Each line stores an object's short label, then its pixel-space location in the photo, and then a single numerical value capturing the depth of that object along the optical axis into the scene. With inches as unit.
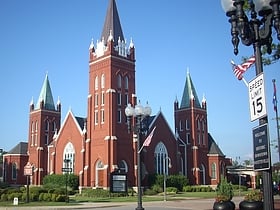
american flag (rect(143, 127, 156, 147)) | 991.7
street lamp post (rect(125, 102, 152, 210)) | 788.0
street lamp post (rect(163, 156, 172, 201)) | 2532.0
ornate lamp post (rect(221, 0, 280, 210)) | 327.0
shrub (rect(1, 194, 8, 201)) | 1433.1
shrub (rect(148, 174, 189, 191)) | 2356.1
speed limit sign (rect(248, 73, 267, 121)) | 308.5
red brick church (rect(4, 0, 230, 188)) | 2287.2
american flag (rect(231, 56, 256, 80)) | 537.2
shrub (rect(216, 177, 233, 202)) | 800.4
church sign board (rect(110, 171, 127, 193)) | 1860.2
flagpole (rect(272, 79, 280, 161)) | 1008.2
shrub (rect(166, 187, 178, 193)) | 2256.2
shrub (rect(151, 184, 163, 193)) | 2228.3
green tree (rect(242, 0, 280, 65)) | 609.3
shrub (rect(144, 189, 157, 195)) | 2140.3
